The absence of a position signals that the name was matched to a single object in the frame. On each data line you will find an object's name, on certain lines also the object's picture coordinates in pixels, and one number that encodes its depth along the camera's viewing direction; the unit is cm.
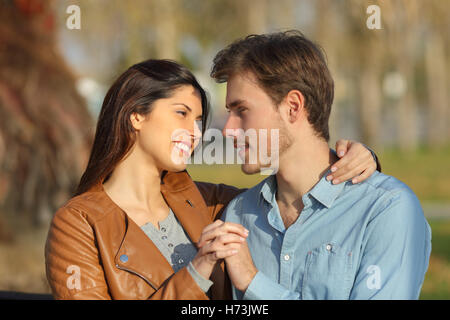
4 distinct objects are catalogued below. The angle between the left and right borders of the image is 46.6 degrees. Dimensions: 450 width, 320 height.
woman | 233
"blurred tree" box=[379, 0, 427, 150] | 591
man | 222
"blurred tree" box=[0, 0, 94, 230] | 477
